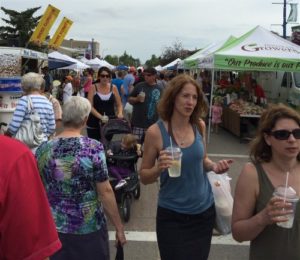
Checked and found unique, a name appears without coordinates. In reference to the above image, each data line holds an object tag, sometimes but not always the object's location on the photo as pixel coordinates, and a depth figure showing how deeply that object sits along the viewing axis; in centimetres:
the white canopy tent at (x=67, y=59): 1717
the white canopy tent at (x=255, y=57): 755
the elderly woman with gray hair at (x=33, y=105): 344
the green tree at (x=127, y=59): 9165
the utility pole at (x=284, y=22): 2614
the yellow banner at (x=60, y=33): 1616
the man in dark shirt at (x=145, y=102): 497
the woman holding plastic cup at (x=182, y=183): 211
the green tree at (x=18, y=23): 3881
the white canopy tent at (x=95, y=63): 2634
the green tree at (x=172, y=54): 4633
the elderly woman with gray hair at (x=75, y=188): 202
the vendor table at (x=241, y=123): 825
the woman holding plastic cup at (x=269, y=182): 152
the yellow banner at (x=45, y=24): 1350
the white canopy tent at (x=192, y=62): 980
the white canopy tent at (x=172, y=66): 2369
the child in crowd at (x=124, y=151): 399
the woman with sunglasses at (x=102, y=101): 477
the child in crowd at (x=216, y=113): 907
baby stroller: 386
